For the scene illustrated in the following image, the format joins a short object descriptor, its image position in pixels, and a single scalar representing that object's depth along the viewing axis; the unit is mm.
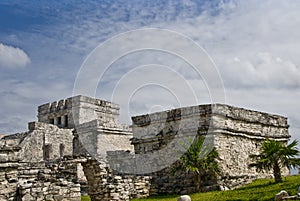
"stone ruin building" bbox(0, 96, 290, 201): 11023
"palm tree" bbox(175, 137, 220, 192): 14932
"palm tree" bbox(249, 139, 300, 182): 13097
